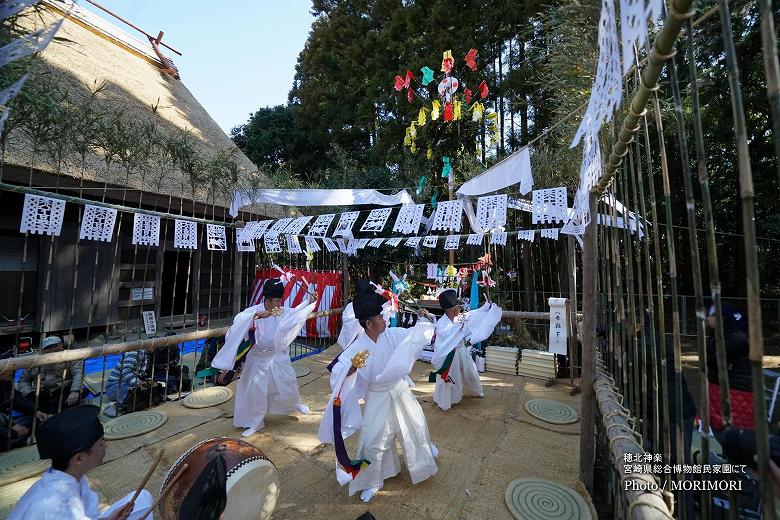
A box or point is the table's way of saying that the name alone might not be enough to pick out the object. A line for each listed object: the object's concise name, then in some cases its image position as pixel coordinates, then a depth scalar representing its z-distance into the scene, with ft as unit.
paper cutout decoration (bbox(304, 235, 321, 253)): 25.03
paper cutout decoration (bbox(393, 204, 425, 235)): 19.67
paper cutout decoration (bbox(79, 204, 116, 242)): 14.02
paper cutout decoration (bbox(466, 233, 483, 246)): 22.62
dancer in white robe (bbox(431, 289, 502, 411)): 14.86
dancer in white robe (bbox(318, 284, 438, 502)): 9.61
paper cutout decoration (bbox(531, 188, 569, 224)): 15.67
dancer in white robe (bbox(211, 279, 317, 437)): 13.39
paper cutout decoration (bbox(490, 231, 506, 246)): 20.72
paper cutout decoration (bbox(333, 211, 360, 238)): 21.67
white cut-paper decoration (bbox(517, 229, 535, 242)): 19.75
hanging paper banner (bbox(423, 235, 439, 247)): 24.63
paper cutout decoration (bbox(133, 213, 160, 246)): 15.68
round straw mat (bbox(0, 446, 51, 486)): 10.02
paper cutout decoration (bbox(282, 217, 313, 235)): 21.83
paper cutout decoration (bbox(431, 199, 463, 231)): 18.81
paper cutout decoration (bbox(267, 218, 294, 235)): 21.89
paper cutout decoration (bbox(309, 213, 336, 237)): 21.68
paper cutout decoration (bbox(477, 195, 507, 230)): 17.48
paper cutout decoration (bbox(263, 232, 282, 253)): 24.50
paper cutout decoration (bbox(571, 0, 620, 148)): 4.75
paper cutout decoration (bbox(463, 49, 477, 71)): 25.03
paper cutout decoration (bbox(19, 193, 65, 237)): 11.98
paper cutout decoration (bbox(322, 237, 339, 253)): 26.19
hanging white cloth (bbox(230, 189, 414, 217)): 22.57
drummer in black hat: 5.40
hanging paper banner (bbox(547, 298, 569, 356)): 17.69
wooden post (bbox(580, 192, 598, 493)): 9.91
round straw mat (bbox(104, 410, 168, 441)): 12.77
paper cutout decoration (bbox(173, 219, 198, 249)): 17.06
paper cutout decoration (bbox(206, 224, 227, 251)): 18.43
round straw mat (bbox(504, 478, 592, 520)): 8.80
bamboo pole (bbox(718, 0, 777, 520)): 3.06
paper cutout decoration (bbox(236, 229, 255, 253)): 20.50
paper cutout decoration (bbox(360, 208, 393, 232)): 20.06
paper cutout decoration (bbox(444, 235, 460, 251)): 22.34
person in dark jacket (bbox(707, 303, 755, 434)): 10.09
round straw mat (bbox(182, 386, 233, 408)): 15.53
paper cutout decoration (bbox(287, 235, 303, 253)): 24.21
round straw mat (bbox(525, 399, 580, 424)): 14.02
